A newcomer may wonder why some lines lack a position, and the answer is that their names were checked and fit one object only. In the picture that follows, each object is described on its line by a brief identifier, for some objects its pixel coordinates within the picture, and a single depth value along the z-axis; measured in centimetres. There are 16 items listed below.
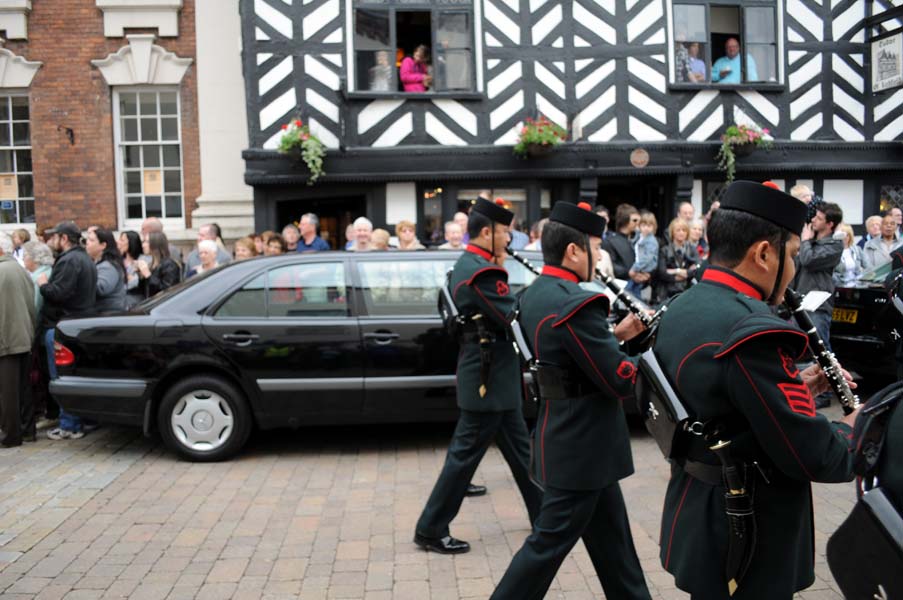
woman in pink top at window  1248
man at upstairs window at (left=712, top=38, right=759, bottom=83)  1298
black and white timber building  1227
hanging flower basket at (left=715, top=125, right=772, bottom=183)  1238
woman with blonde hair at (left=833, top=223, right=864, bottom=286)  895
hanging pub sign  1240
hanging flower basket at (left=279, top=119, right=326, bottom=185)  1177
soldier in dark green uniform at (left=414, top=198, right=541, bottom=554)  466
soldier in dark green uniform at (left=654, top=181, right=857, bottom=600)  224
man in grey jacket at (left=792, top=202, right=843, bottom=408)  744
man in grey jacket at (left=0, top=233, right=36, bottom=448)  737
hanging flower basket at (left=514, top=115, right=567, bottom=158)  1198
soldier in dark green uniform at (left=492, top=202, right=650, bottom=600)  333
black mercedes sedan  669
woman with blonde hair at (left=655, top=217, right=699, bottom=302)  919
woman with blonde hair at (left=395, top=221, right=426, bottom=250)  922
